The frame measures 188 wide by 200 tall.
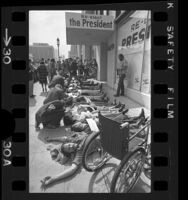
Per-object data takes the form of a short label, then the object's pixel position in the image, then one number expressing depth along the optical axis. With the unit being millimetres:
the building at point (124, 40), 4770
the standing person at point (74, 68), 6911
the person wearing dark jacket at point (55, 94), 3553
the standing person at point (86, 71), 9592
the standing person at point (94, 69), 10934
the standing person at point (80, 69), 8508
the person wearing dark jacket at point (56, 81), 3623
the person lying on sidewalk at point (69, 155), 2138
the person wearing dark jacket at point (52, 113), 3385
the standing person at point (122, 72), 5848
